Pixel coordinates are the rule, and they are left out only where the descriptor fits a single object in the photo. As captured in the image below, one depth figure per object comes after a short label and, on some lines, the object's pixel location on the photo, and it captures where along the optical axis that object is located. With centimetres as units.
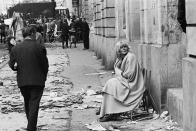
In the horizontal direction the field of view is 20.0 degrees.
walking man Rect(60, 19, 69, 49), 3455
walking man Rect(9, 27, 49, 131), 865
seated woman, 991
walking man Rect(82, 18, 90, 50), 3297
